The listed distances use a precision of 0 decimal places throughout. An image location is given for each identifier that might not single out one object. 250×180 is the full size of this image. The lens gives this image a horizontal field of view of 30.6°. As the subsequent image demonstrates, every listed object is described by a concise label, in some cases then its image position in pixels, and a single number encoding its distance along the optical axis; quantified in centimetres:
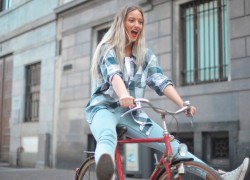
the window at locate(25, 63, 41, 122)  1487
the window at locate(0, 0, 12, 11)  1819
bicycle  347
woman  389
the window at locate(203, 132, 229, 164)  900
